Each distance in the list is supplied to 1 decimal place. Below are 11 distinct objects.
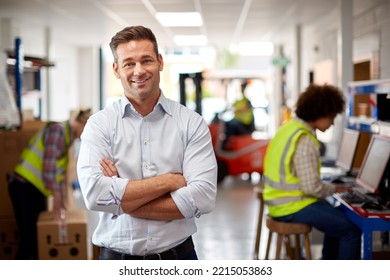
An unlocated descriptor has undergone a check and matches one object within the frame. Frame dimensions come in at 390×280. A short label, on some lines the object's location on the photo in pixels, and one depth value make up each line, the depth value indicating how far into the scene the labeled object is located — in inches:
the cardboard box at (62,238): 143.5
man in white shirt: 72.8
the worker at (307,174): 127.6
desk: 114.4
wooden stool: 131.3
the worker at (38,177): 146.3
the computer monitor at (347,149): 161.5
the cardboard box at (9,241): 162.4
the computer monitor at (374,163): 126.9
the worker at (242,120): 333.1
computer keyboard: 129.1
